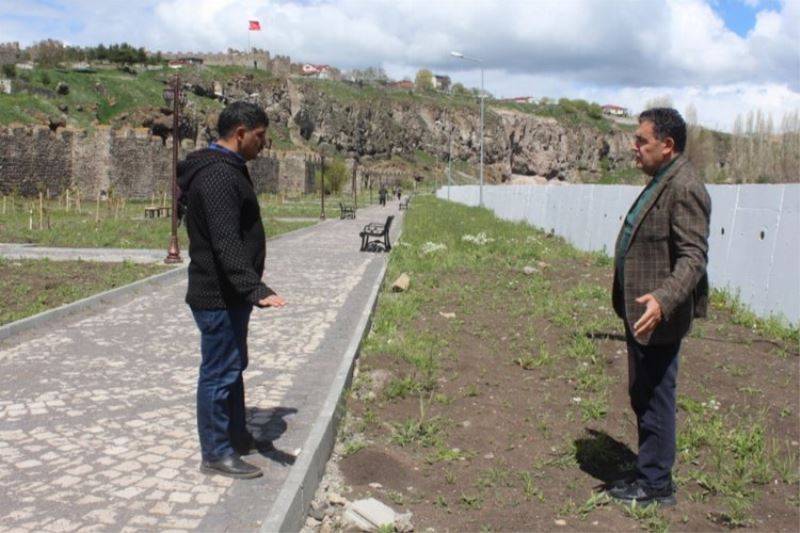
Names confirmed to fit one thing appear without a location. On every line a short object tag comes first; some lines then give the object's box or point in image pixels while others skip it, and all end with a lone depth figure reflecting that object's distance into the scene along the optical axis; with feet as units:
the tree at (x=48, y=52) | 289.00
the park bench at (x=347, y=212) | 121.29
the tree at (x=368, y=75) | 499.14
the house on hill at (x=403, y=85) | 513.86
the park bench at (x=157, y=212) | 99.66
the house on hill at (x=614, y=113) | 604.99
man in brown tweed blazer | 13.08
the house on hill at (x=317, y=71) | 453.58
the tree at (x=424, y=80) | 565.12
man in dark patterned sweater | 14.39
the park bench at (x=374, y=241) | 65.05
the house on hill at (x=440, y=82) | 599.29
